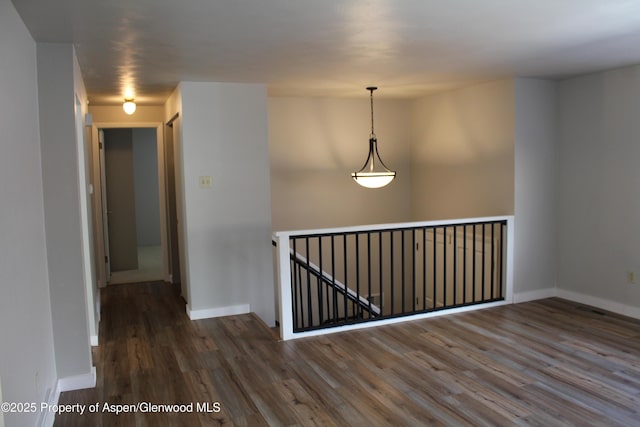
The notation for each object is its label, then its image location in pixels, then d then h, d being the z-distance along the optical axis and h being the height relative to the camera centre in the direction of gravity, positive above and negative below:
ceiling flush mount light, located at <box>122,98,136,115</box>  5.54 +0.90
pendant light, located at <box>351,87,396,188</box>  5.32 +0.03
